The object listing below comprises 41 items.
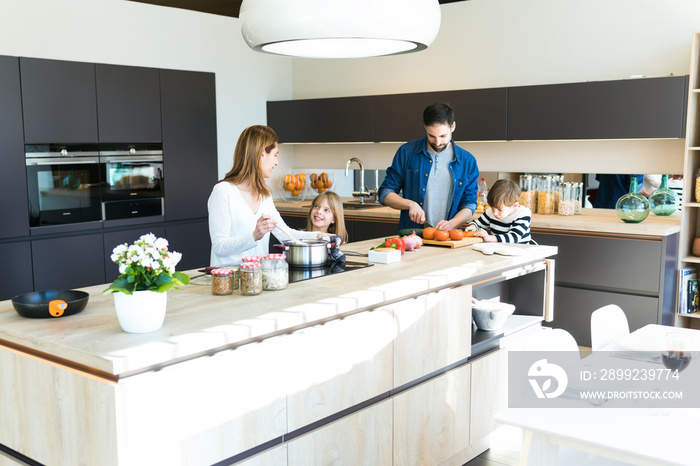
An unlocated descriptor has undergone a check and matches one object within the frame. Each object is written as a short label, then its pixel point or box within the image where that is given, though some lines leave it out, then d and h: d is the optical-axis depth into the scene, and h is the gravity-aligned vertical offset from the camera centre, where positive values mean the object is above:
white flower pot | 1.82 -0.38
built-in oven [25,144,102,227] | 4.49 -0.11
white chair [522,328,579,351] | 2.21 -0.57
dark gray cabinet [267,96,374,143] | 5.85 +0.41
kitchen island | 1.77 -0.62
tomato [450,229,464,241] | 3.48 -0.34
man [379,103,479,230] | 4.04 -0.08
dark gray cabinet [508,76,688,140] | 4.41 +0.37
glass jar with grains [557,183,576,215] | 4.96 -0.24
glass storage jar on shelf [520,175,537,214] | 5.14 -0.21
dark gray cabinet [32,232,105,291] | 4.55 -0.63
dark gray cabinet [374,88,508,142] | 5.12 +0.40
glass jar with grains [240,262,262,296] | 2.32 -0.37
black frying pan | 2.01 -0.40
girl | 3.47 -0.24
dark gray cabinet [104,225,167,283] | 4.91 -0.52
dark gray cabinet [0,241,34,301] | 4.36 -0.64
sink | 5.73 -0.33
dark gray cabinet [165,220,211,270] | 5.35 -0.59
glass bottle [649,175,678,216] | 4.80 -0.24
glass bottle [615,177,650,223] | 4.48 -0.27
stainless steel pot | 2.82 -0.35
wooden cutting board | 3.43 -0.38
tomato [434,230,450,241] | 3.46 -0.34
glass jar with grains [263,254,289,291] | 2.41 -0.37
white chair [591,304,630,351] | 2.66 -0.63
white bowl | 3.17 -0.68
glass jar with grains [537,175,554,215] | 5.04 -0.22
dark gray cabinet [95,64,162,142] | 4.81 +0.45
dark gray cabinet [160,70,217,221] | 5.26 +0.20
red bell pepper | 3.15 -0.35
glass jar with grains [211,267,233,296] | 2.33 -0.38
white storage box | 2.98 -0.38
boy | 3.66 -0.28
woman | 3.12 -0.15
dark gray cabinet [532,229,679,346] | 4.30 -0.71
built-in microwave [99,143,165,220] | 4.89 -0.09
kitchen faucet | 6.05 -0.21
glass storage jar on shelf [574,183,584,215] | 5.01 -0.24
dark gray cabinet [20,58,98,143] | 4.41 +0.44
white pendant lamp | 2.13 +0.46
